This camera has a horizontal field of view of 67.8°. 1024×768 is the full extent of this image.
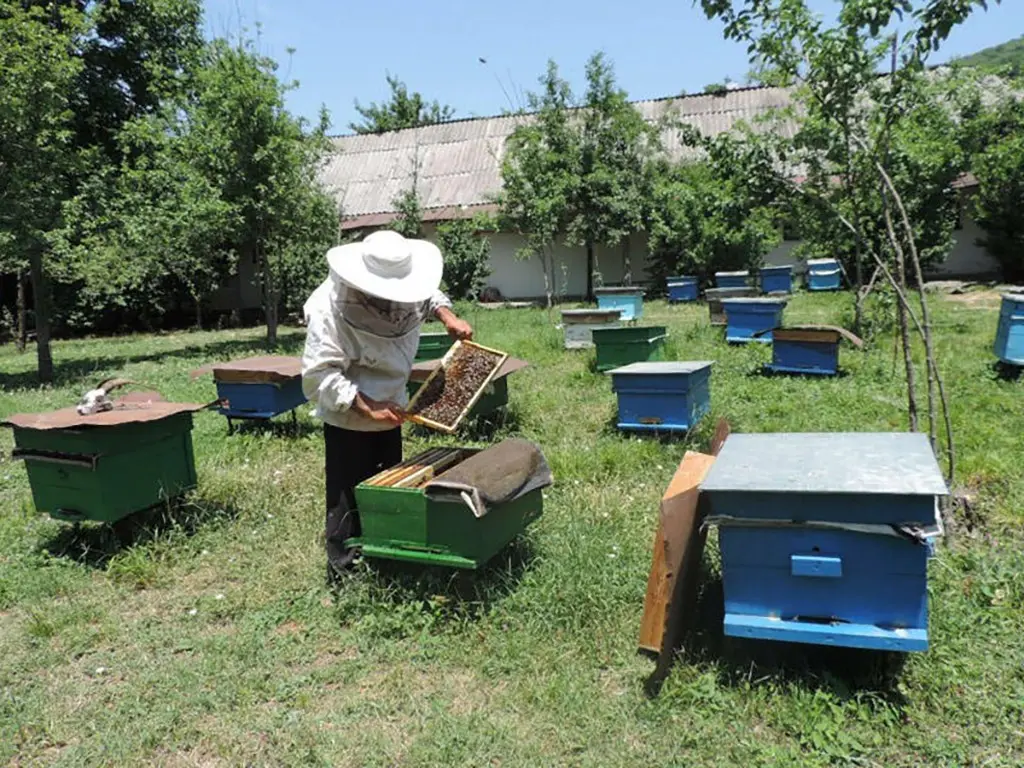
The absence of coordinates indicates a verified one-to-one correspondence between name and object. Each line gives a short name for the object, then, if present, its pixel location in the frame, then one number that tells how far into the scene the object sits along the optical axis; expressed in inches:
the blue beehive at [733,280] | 595.2
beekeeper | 127.1
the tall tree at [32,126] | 369.7
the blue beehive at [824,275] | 627.8
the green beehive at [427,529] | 121.3
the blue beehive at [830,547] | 89.3
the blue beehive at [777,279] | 587.8
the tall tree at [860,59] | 137.3
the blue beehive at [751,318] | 359.9
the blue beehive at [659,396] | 215.0
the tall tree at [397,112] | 1505.9
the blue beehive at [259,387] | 229.5
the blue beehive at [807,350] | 288.4
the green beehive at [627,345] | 288.5
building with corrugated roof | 789.9
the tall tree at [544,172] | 665.0
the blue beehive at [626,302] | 486.2
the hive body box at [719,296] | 456.1
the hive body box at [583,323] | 377.7
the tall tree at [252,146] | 470.9
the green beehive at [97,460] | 146.6
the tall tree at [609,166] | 685.9
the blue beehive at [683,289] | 667.4
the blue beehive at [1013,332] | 265.7
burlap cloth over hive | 117.7
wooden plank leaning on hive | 101.0
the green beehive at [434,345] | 284.0
